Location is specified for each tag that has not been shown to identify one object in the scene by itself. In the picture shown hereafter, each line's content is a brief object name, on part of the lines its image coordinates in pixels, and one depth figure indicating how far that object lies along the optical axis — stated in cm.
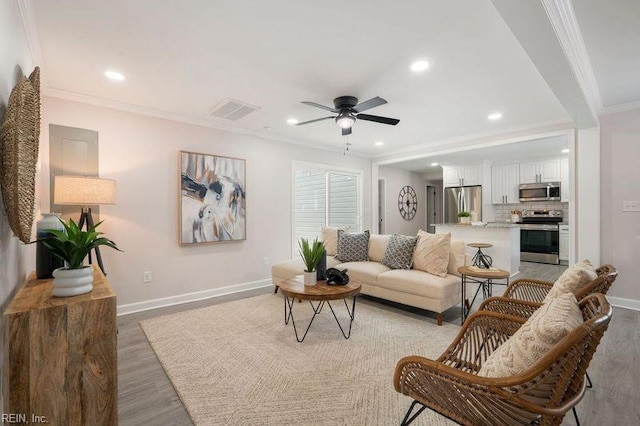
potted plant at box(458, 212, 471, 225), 563
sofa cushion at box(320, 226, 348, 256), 452
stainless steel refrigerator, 705
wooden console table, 114
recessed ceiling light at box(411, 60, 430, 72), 254
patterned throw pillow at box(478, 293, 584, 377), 103
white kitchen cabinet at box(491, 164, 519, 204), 699
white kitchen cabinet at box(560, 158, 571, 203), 634
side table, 288
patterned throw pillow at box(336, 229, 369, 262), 420
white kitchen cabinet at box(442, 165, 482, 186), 708
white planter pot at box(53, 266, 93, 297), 133
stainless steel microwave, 644
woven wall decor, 135
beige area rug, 177
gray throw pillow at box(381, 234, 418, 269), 365
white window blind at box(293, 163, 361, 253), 533
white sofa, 310
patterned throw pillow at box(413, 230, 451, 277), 337
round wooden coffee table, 260
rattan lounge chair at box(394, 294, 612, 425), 97
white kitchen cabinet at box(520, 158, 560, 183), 648
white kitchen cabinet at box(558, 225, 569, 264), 634
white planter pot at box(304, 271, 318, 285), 292
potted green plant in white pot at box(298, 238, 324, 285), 291
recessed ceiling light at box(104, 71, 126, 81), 276
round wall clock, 838
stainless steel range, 643
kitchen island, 485
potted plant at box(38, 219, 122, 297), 134
